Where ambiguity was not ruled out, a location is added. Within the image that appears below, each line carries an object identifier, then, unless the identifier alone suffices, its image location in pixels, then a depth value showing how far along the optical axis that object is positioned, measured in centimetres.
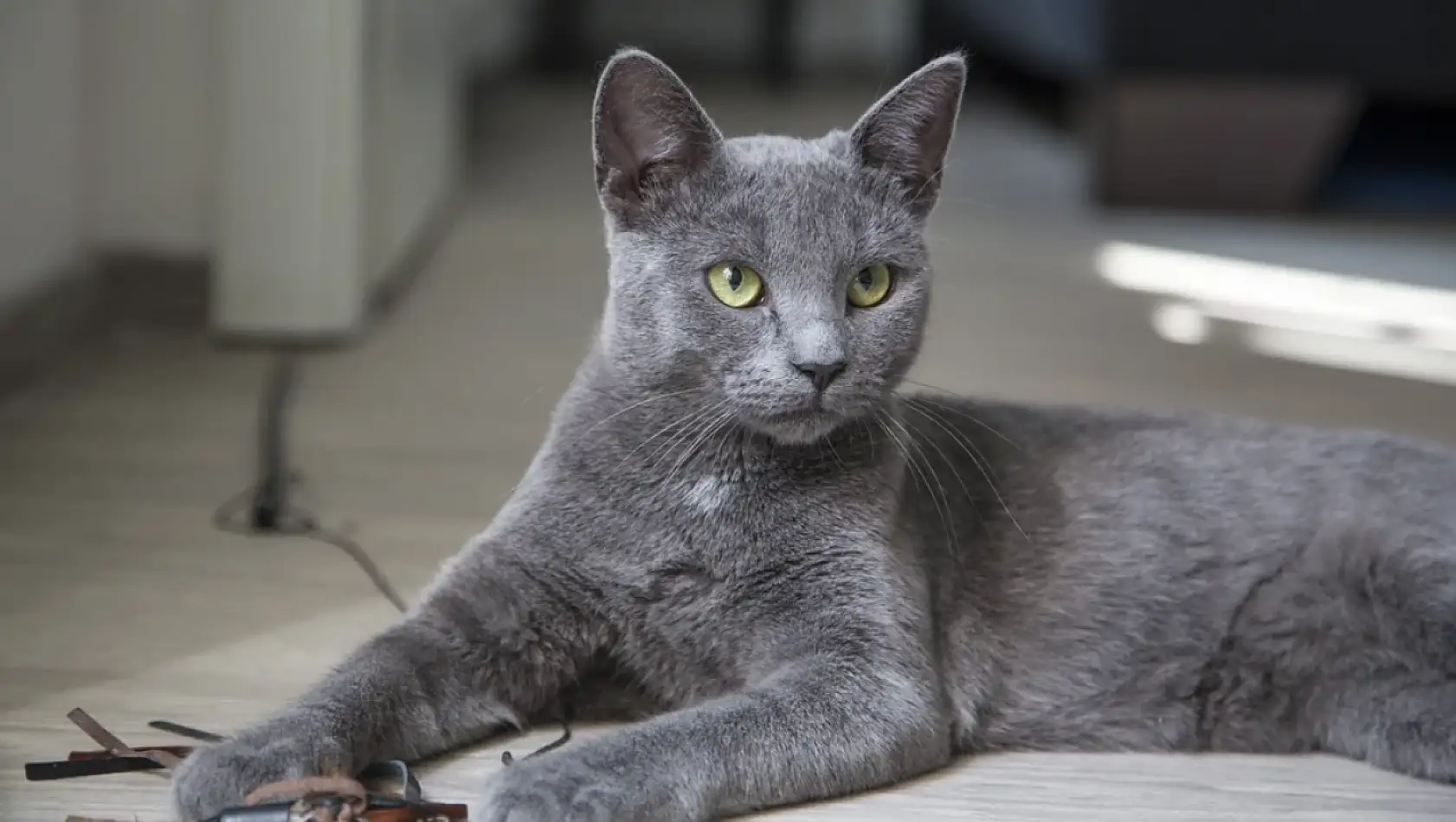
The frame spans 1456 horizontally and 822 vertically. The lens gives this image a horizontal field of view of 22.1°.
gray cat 99
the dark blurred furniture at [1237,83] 206
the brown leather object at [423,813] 95
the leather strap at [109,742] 98
